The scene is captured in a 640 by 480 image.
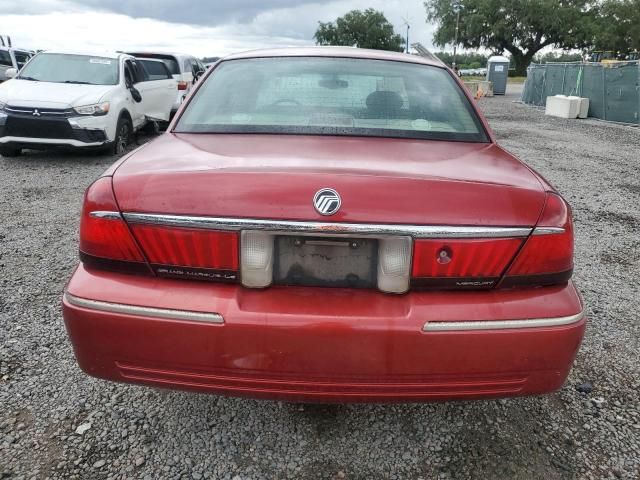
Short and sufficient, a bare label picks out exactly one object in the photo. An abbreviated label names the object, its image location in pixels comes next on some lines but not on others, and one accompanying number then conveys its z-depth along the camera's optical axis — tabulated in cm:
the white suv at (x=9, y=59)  1997
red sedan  172
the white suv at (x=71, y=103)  777
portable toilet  3049
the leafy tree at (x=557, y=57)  6168
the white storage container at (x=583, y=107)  1756
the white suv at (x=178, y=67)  1293
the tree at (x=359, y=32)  9681
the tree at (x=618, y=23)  5334
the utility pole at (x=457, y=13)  4577
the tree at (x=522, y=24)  5284
